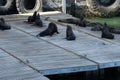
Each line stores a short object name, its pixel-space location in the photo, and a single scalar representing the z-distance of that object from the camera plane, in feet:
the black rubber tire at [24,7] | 64.03
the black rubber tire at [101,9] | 67.92
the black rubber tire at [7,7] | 64.52
